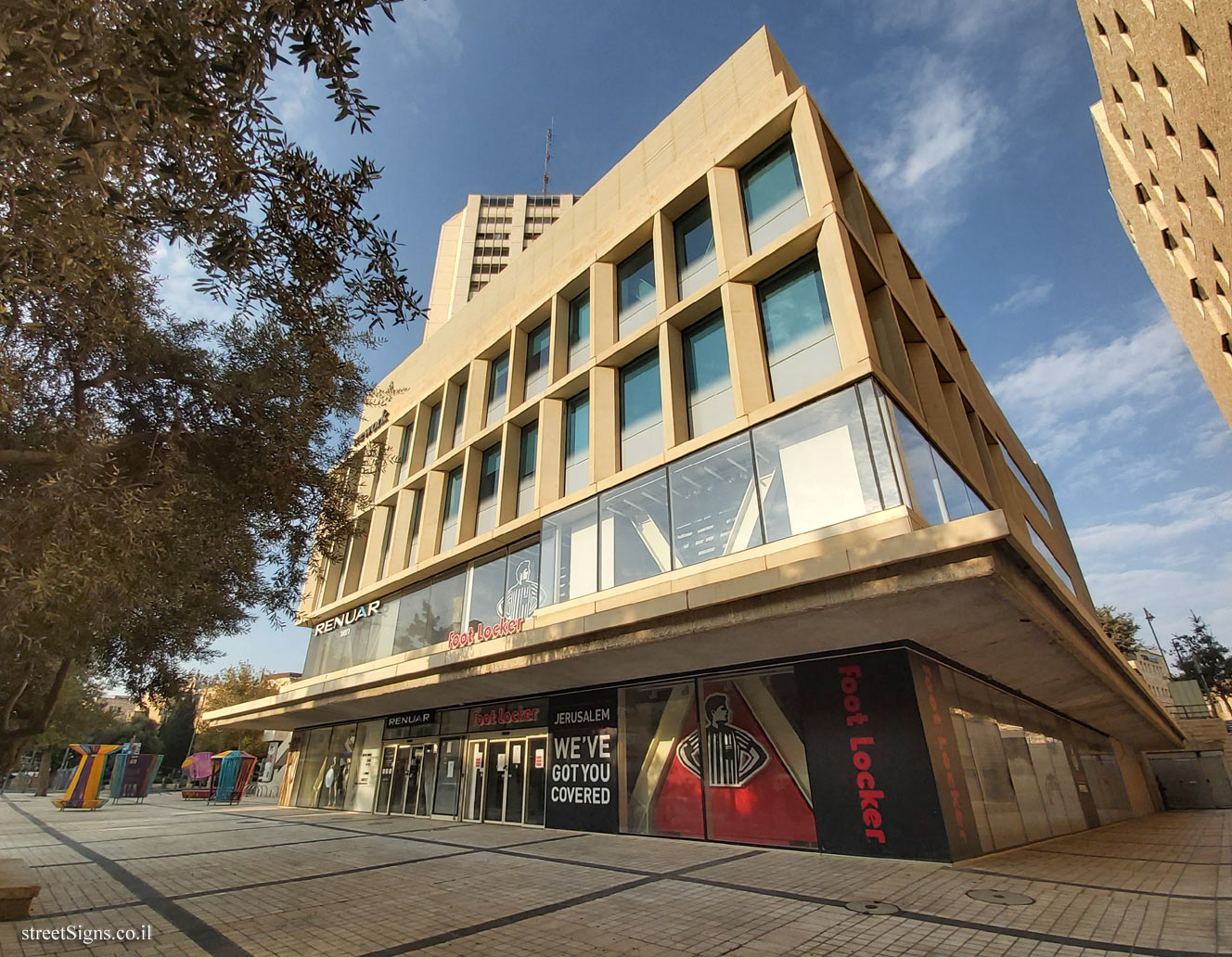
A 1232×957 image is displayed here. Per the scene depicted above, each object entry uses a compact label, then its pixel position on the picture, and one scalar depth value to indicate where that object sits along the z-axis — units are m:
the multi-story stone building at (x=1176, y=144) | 14.05
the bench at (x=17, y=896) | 5.59
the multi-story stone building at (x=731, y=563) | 9.52
